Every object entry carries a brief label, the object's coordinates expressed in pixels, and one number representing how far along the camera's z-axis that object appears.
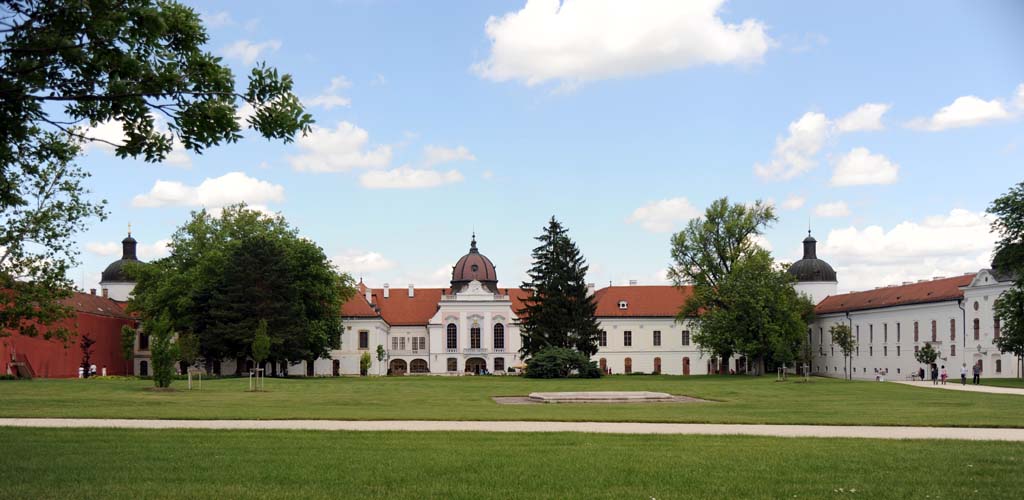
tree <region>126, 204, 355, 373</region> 62.16
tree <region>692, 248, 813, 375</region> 68.88
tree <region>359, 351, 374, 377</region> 83.12
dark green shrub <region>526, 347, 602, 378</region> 64.31
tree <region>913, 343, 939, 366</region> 69.19
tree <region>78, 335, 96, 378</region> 66.77
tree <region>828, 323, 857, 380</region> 78.56
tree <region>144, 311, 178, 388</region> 38.44
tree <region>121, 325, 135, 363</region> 66.75
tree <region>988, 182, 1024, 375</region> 51.31
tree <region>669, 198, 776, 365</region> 72.56
